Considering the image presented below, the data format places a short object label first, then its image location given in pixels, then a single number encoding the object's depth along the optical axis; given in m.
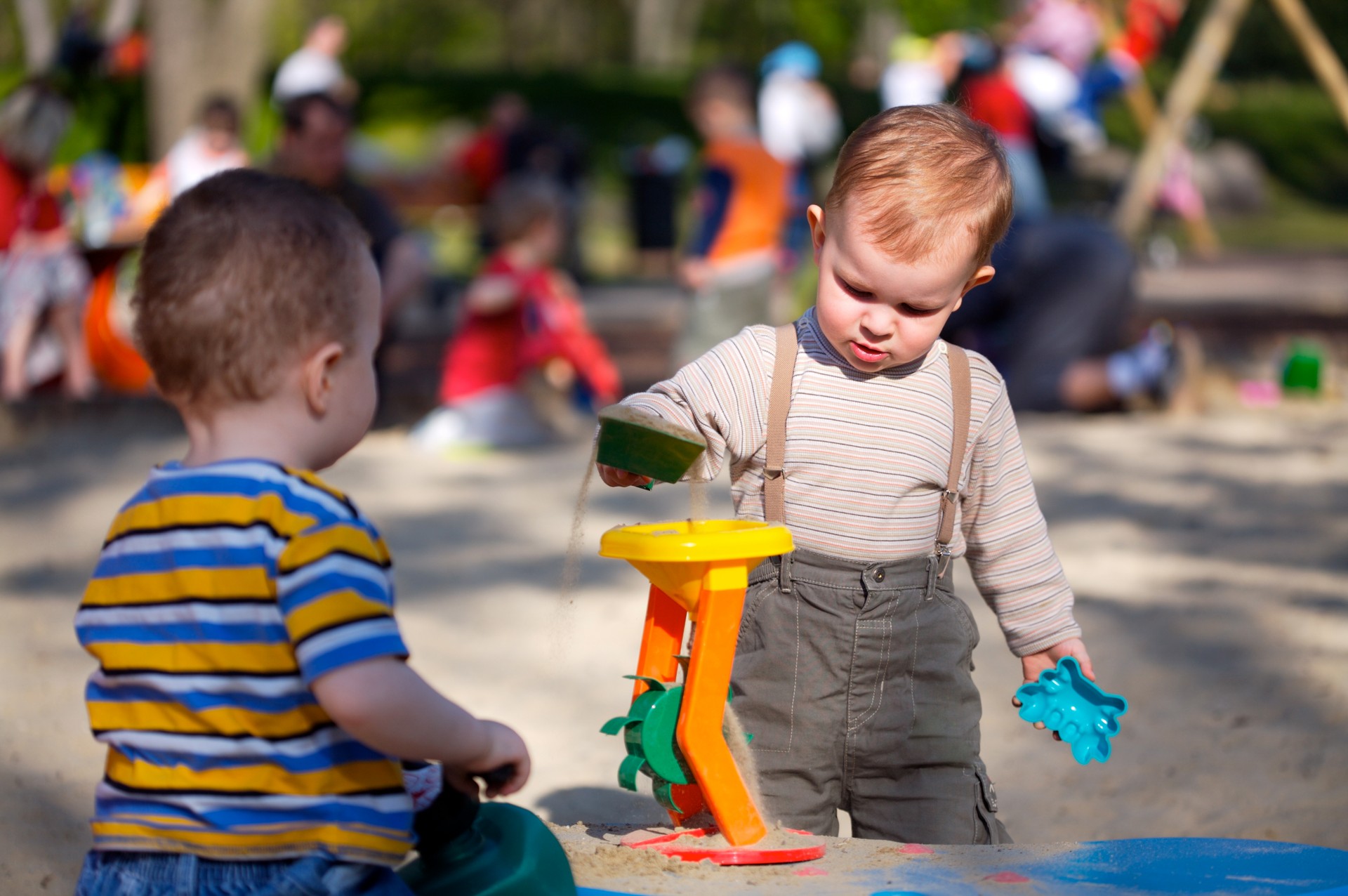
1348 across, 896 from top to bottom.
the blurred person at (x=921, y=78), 11.41
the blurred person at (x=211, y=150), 8.76
